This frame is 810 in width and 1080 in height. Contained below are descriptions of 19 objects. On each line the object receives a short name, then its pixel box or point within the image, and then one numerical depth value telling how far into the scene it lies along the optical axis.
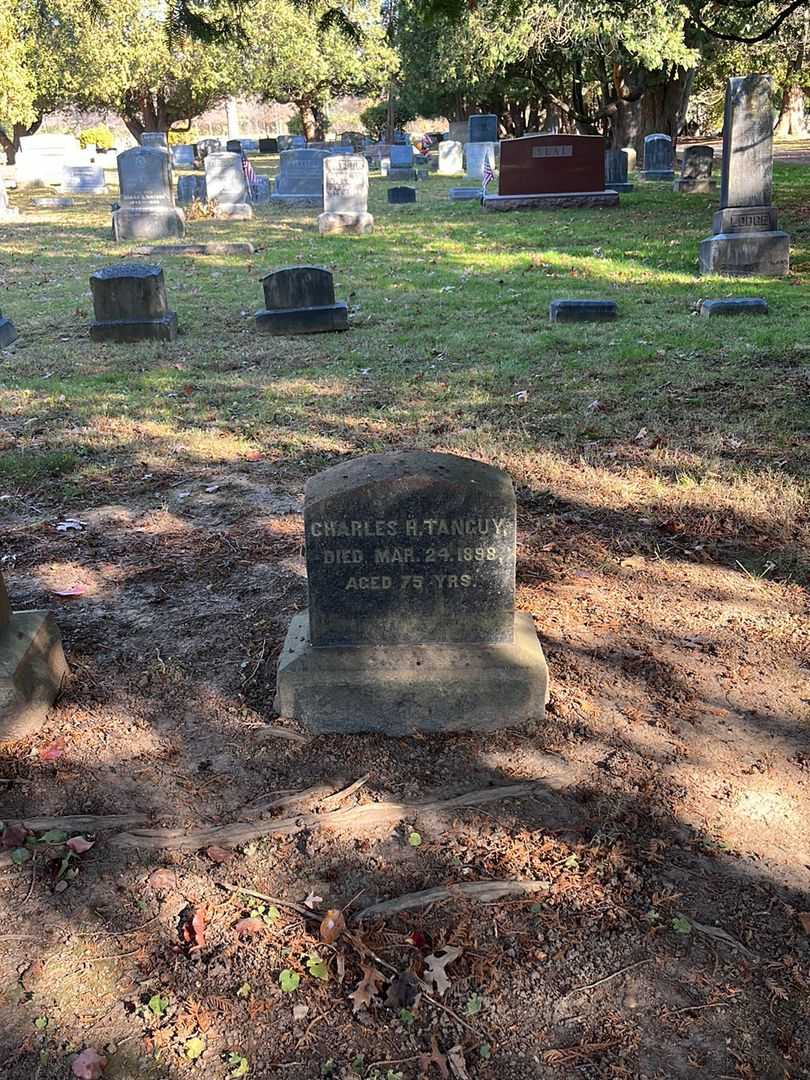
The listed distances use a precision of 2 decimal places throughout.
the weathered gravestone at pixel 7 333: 10.44
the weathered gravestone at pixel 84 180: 31.48
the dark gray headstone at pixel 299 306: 10.45
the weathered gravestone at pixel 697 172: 23.03
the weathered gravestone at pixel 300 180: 25.27
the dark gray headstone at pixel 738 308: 10.16
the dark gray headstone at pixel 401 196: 25.44
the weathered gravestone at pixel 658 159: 27.67
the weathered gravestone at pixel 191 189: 23.39
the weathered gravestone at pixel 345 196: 19.12
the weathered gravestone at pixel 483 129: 36.22
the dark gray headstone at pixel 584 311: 10.25
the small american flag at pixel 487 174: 26.51
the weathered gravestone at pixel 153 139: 36.76
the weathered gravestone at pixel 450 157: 38.72
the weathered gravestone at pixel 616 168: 25.56
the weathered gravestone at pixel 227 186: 21.89
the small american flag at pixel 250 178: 25.61
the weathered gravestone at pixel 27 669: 3.51
